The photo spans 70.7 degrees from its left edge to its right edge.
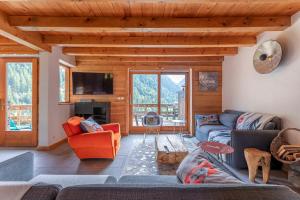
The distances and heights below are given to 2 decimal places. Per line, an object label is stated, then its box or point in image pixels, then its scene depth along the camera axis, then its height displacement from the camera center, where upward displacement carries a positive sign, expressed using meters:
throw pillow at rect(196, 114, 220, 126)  5.54 -0.53
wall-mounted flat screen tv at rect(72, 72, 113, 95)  6.43 +0.51
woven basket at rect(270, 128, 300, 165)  3.01 -0.63
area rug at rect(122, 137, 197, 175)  3.28 -1.11
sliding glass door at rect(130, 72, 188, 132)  6.95 +0.13
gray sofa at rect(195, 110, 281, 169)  3.19 -0.63
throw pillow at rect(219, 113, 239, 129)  4.72 -0.46
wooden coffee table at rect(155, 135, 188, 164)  3.27 -0.83
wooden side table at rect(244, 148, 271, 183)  2.78 -0.83
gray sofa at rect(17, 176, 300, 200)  0.72 -0.32
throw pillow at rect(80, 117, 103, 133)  3.82 -0.49
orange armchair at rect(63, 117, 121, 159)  3.63 -0.73
